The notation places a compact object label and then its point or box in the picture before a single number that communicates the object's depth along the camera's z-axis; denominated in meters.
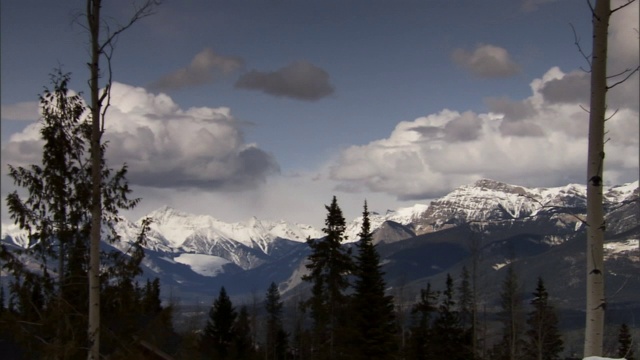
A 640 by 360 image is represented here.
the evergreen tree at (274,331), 81.44
